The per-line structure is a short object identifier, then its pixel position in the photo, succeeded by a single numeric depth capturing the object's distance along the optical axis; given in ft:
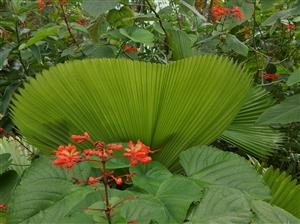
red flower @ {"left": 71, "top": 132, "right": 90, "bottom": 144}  2.64
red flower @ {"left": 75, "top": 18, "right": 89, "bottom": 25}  7.06
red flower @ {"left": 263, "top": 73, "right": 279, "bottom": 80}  6.91
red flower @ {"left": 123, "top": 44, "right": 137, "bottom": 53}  6.40
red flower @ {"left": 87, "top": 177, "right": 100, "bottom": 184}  2.48
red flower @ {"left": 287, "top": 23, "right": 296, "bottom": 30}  7.33
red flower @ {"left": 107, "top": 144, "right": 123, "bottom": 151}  2.60
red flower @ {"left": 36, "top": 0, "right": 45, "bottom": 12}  6.10
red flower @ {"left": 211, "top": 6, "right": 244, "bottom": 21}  6.15
